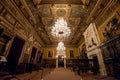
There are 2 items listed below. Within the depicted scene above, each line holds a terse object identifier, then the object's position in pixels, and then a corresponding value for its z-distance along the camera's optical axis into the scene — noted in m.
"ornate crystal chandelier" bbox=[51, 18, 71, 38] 5.93
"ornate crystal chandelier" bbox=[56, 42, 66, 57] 10.89
